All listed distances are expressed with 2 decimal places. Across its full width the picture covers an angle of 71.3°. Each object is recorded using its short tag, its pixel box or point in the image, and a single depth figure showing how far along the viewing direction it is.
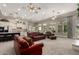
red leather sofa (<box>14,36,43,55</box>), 1.80
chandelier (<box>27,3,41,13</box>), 2.82
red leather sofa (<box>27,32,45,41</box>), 2.83
